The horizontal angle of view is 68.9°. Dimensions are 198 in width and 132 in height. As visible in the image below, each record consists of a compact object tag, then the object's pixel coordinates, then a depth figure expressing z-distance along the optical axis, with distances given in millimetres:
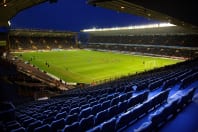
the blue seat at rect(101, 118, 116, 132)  3422
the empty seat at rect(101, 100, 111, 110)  5491
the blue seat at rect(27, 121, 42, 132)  4286
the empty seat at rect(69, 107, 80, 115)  5649
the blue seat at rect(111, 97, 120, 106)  5723
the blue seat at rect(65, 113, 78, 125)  4706
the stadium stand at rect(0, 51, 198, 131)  3822
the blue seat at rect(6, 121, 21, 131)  4281
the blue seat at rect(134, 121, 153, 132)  2928
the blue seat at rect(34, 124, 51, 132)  3941
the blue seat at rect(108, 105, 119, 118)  4691
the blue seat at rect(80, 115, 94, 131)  4064
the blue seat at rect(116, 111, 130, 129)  3804
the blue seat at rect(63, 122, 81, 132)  3784
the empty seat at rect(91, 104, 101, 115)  5267
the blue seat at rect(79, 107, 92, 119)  5027
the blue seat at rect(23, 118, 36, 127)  4837
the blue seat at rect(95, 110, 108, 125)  4367
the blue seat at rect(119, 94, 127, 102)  6103
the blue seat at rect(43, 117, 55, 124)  4981
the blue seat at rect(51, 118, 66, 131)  4349
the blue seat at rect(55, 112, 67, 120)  5269
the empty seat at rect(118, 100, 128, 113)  4975
